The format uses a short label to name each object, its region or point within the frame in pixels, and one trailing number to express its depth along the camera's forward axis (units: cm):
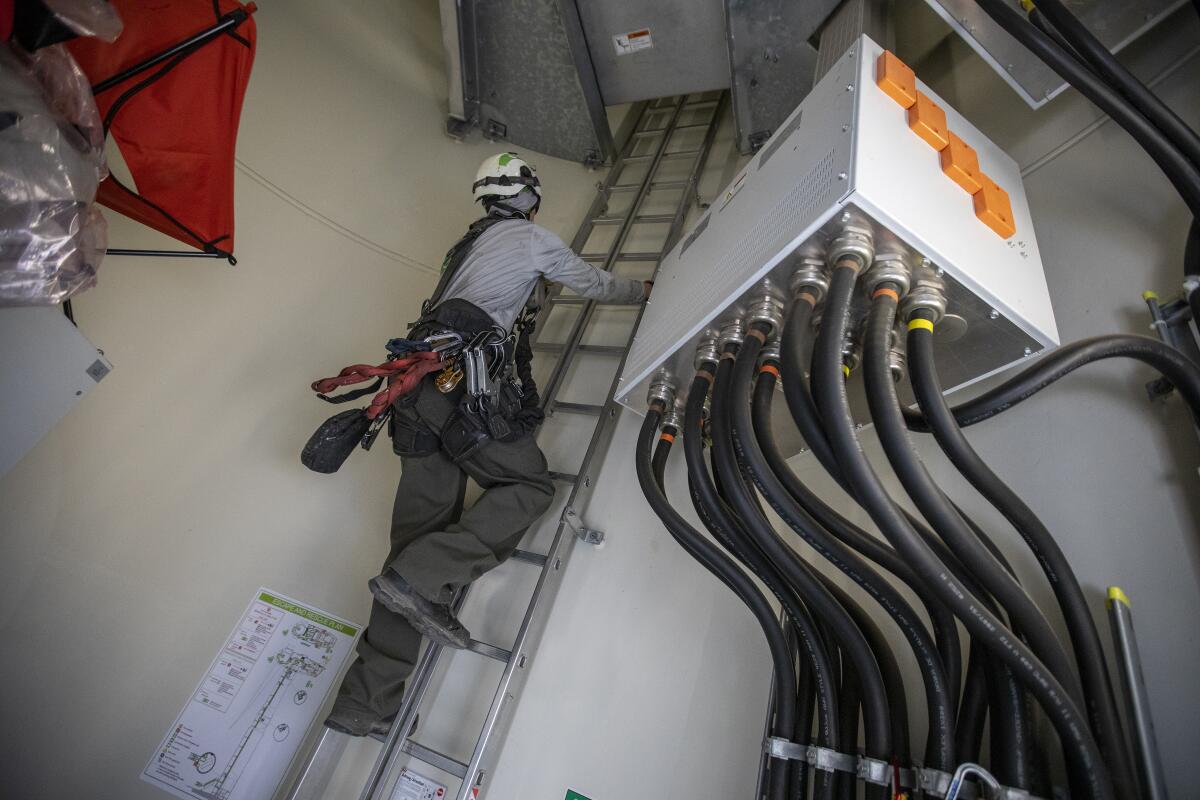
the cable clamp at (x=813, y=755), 83
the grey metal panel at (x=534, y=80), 218
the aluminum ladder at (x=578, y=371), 132
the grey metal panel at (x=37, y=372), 117
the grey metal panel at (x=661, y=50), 216
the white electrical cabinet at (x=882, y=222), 83
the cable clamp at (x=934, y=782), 69
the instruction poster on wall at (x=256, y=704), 137
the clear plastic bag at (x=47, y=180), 104
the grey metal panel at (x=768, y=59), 184
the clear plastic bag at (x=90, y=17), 107
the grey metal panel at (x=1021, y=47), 105
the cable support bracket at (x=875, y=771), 68
